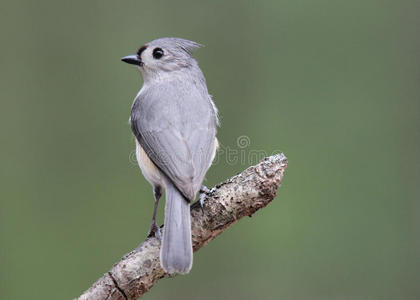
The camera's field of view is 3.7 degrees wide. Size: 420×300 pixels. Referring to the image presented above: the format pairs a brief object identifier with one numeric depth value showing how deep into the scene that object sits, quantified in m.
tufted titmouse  3.85
